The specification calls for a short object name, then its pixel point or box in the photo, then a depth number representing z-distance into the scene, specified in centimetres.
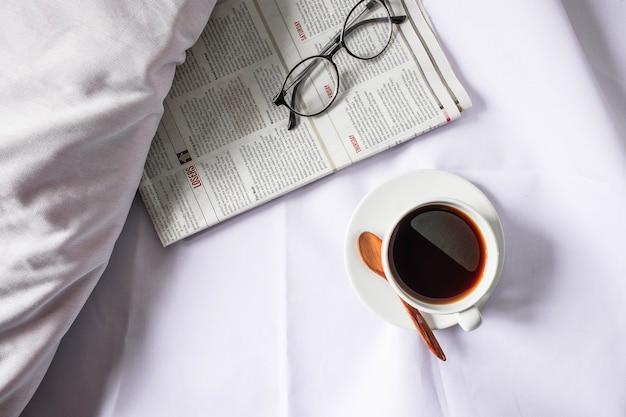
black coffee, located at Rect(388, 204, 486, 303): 52
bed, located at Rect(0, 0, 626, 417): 49
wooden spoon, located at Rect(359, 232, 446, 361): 53
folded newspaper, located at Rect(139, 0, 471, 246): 58
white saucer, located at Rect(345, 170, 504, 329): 54
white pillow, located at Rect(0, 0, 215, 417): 48
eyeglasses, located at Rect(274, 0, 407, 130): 58
